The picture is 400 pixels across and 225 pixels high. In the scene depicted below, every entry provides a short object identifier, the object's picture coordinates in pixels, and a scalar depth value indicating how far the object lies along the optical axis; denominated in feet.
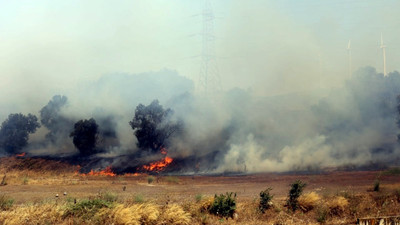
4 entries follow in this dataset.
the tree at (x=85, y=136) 331.16
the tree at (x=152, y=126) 300.61
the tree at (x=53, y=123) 414.21
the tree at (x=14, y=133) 392.88
